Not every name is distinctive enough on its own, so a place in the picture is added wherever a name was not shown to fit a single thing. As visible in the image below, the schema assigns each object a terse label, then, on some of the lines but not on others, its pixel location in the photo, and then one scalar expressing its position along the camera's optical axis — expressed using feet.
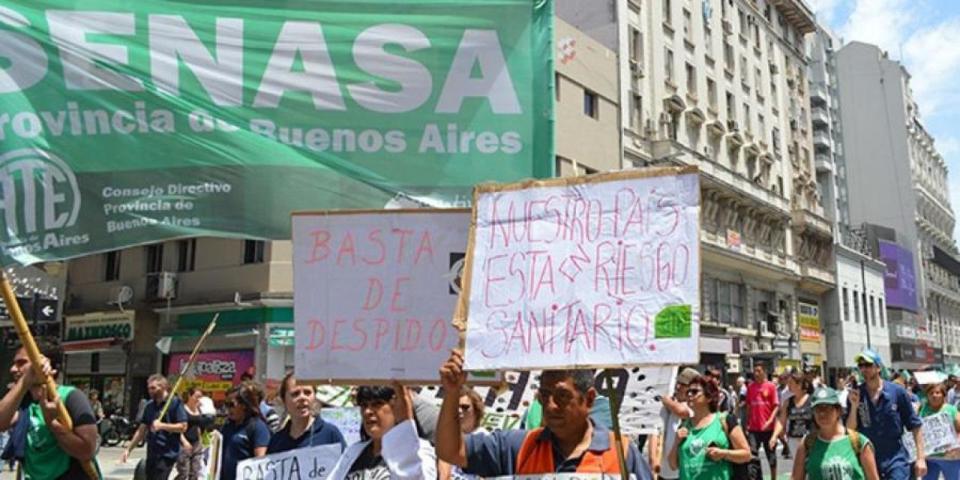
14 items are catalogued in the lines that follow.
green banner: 13.60
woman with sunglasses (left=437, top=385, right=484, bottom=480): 19.58
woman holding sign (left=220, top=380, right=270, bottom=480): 22.04
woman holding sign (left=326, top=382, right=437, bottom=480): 12.57
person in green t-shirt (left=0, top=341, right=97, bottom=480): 14.73
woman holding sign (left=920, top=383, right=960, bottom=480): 30.60
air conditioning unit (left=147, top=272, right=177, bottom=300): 90.79
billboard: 215.51
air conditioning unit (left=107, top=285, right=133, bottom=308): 95.09
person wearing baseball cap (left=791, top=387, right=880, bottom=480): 19.20
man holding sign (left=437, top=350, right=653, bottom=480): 11.37
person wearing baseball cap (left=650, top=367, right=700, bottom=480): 24.45
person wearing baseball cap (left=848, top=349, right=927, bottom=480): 25.31
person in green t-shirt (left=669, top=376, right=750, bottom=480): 20.02
